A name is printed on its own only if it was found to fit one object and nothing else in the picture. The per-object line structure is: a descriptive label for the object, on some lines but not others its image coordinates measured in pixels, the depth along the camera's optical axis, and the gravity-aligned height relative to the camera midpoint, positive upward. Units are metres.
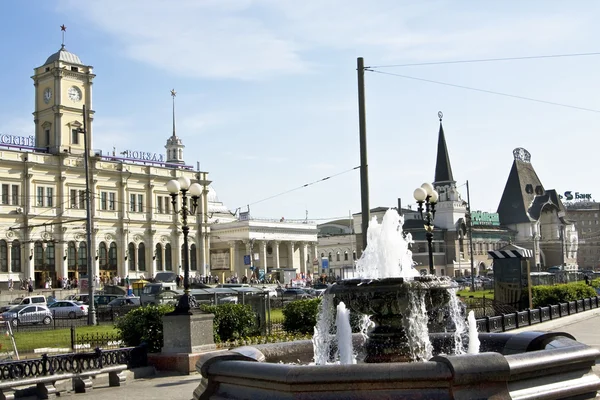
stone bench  12.77 -1.95
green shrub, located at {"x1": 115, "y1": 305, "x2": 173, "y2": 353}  16.95 -1.27
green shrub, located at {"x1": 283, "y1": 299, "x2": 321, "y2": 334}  19.94 -1.36
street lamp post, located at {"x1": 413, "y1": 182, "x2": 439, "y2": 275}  20.93 +1.80
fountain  7.71 -1.18
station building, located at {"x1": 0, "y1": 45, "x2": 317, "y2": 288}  64.94 +6.47
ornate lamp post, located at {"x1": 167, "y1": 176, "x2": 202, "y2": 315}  17.33 +2.01
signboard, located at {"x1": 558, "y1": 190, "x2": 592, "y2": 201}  165.62 +13.83
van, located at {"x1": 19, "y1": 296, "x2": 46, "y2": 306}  43.28 -1.44
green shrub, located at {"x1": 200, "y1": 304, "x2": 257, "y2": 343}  18.17 -1.30
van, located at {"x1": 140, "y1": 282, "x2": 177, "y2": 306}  38.46 -1.16
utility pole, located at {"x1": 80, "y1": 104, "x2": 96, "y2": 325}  31.47 +0.01
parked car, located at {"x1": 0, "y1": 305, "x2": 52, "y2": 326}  34.75 -1.85
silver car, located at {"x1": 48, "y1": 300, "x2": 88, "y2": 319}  38.25 -1.81
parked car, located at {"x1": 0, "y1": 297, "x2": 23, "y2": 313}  47.69 -1.62
